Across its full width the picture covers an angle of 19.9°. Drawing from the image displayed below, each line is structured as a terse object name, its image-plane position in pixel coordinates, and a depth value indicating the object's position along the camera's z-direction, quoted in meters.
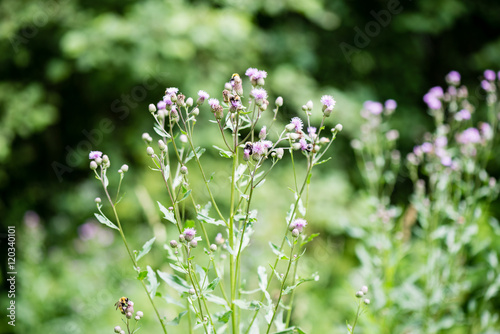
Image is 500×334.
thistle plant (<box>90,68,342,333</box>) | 1.15
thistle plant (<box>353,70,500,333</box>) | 1.45
